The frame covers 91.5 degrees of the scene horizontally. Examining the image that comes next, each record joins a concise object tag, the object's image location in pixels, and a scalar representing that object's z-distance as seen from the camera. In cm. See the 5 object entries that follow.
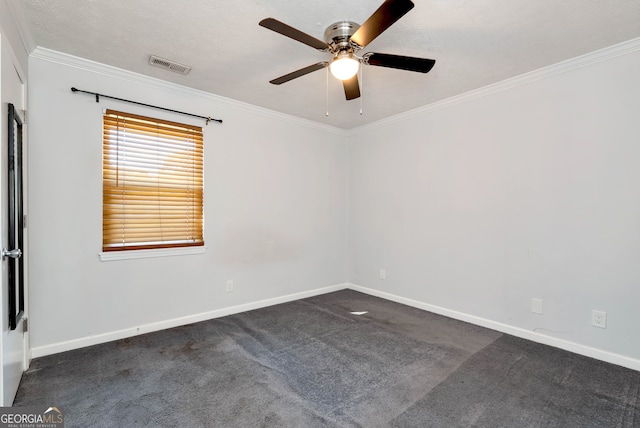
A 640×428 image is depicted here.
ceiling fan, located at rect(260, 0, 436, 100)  180
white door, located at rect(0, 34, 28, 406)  168
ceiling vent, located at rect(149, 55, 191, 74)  263
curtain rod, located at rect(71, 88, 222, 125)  272
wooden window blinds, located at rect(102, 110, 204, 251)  286
